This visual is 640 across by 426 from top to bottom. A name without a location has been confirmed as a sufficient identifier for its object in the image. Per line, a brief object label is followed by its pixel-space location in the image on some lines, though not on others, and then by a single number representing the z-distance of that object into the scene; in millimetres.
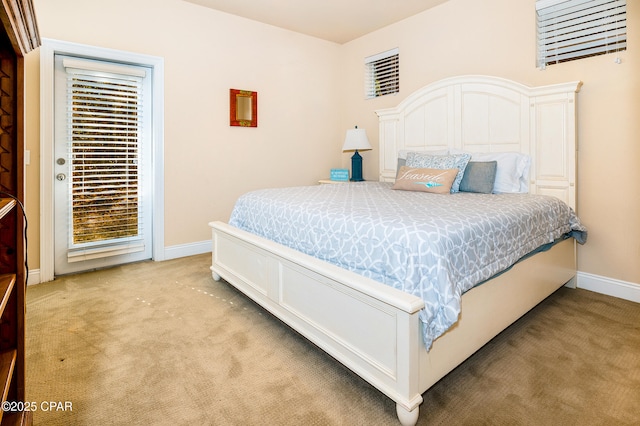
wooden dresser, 1077
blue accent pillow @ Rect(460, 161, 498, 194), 2734
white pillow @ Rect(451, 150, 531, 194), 2791
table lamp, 4125
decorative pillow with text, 2676
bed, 1385
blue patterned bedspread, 1393
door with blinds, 3033
